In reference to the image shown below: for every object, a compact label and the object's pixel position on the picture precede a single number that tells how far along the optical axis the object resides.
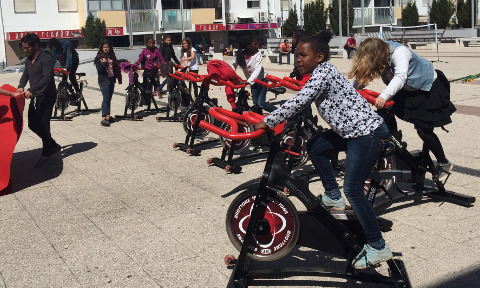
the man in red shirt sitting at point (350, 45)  32.19
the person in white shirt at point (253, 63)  9.99
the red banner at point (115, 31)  48.62
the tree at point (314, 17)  47.69
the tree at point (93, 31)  41.78
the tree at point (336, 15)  50.22
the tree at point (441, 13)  51.66
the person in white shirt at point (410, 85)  5.35
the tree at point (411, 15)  53.09
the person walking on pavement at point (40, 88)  8.50
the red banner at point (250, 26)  55.78
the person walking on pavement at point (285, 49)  30.78
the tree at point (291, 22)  51.84
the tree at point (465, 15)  50.84
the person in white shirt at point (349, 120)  4.07
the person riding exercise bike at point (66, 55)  14.20
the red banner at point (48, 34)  45.03
